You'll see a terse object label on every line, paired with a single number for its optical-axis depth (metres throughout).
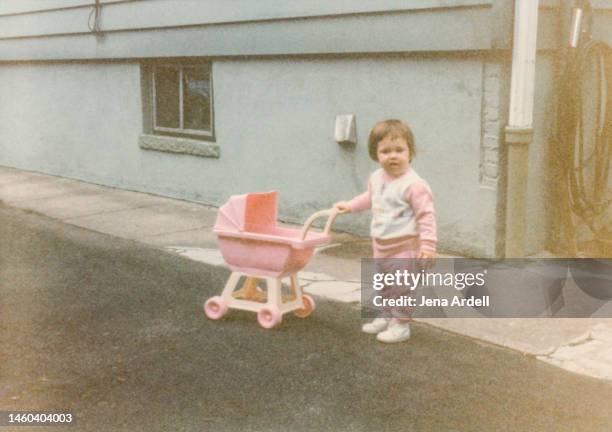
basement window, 10.63
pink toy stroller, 5.42
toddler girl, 5.00
